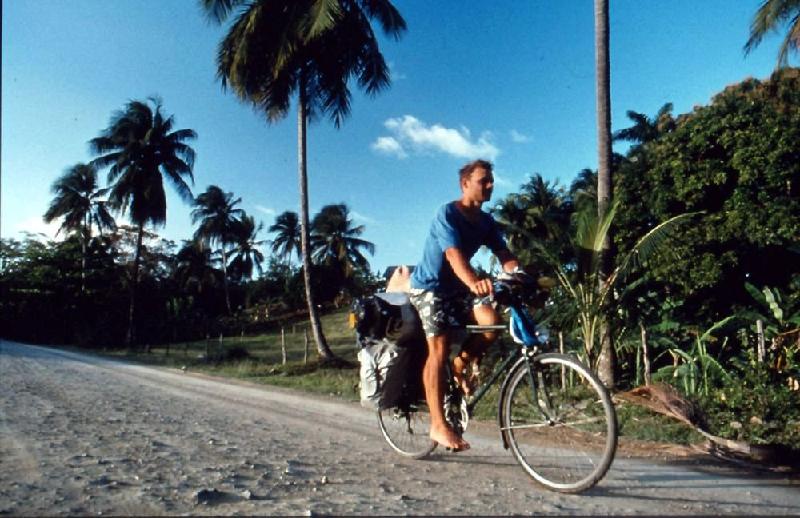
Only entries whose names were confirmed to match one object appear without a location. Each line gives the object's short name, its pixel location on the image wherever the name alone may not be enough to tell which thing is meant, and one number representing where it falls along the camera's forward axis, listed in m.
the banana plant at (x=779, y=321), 7.03
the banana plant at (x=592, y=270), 8.22
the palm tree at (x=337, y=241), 50.38
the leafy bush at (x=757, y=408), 4.82
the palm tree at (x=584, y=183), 37.12
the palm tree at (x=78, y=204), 40.72
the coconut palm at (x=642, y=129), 31.06
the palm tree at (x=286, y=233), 55.84
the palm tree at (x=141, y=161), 31.91
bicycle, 2.98
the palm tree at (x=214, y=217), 51.62
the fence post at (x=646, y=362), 7.85
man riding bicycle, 3.44
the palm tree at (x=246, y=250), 53.63
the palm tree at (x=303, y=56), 15.85
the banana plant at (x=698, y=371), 7.23
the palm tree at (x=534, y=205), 39.41
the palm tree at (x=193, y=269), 52.03
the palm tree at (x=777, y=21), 16.36
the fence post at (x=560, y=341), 8.97
